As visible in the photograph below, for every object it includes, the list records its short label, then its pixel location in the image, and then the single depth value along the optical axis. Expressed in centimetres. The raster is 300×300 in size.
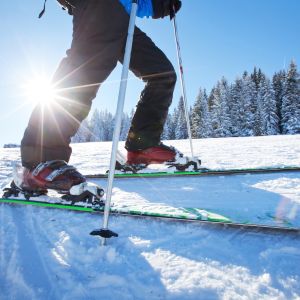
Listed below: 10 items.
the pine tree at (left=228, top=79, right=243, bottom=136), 4478
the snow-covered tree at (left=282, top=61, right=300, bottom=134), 4128
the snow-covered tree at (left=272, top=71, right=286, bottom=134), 4331
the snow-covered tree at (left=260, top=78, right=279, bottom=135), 4220
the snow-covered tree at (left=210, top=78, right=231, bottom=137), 4512
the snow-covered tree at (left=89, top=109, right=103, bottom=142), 8761
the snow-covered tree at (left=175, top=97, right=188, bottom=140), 5444
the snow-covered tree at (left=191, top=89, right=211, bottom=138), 4822
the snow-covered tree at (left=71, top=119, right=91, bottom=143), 8056
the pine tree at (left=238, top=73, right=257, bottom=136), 4394
